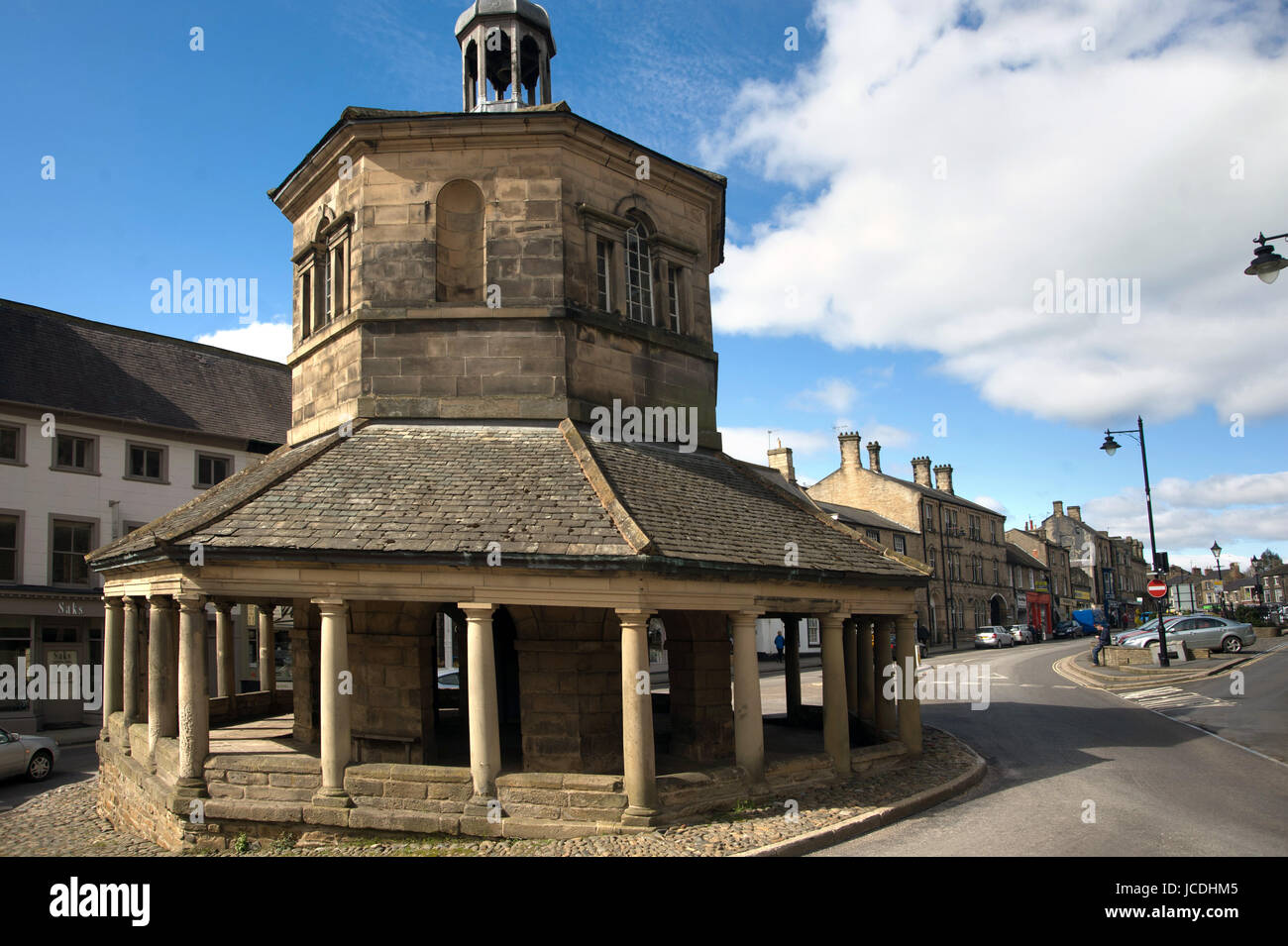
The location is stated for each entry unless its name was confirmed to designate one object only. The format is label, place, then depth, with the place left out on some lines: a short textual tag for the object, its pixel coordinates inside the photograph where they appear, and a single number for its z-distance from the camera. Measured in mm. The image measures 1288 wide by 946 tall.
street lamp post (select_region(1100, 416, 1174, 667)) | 28672
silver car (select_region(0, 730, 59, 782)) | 16812
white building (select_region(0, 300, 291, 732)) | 25419
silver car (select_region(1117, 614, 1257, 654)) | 35000
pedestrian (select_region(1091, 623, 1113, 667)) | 34647
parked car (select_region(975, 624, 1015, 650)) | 54594
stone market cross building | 10047
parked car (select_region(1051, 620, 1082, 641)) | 70062
